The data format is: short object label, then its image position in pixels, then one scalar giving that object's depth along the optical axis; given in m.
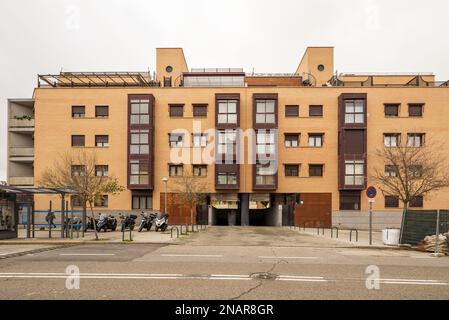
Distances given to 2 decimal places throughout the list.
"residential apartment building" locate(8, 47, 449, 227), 36.75
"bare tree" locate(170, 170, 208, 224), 29.69
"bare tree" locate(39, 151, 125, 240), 21.98
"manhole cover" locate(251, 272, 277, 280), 8.75
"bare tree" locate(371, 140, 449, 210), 22.29
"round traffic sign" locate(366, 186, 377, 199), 17.51
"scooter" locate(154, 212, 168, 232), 24.83
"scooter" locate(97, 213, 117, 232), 25.55
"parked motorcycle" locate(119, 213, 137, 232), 24.96
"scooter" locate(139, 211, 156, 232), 25.50
